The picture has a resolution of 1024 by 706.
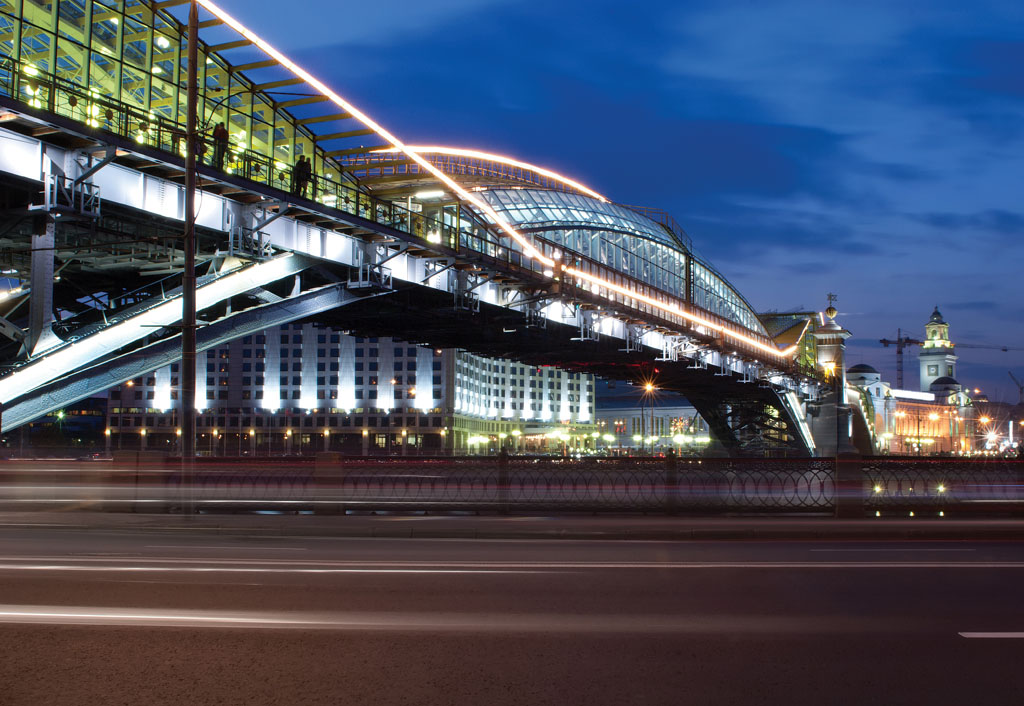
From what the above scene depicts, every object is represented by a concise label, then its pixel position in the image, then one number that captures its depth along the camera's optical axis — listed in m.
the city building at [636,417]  172.62
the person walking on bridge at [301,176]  30.58
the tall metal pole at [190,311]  20.70
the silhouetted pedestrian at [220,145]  26.84
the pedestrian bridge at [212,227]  24.69
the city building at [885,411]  186.75
